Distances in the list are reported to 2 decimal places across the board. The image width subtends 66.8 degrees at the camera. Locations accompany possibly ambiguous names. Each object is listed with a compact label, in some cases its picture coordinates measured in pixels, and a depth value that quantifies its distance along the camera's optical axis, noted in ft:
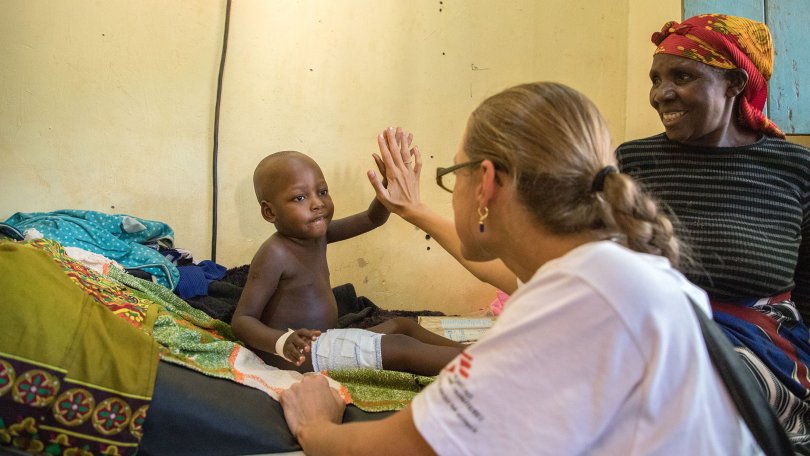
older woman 5.02
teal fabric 6.99
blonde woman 2.48
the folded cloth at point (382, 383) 5.20
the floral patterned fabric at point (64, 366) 3.86
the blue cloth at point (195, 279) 7.13
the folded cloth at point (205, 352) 4.89
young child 5.86
